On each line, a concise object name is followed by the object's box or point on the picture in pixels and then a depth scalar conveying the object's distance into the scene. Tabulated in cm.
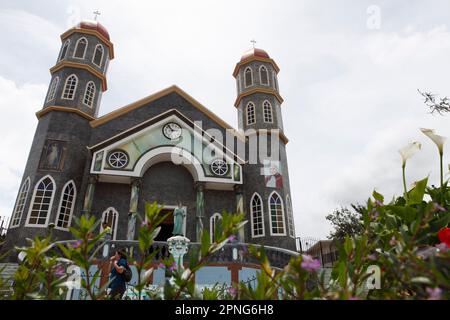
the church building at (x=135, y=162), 1557
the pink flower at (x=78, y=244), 130
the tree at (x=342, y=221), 3525
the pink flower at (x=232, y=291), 134
